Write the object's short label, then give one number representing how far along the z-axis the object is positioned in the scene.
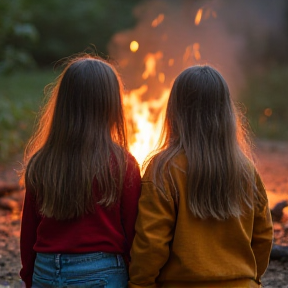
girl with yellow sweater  2.55
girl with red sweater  2.58
